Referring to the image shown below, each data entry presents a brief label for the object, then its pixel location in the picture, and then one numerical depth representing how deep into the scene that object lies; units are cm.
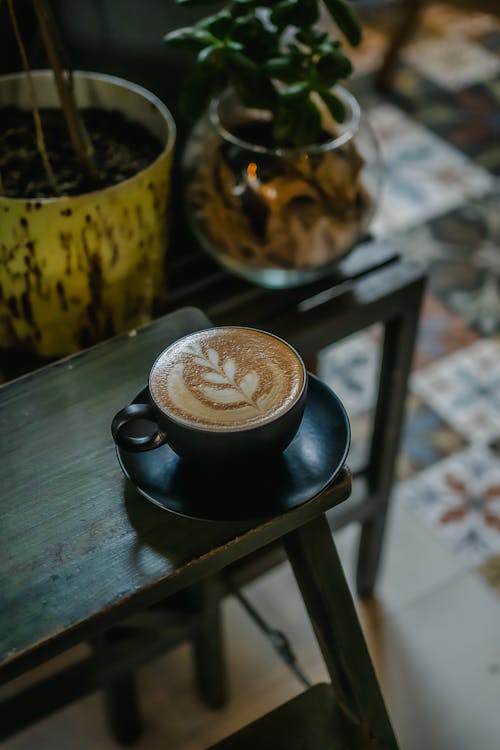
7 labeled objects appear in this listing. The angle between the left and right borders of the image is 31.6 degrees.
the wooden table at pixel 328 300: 98
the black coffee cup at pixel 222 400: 57
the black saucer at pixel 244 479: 59
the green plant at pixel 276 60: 79
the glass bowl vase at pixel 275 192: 88
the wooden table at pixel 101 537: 55
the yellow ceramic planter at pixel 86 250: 73
